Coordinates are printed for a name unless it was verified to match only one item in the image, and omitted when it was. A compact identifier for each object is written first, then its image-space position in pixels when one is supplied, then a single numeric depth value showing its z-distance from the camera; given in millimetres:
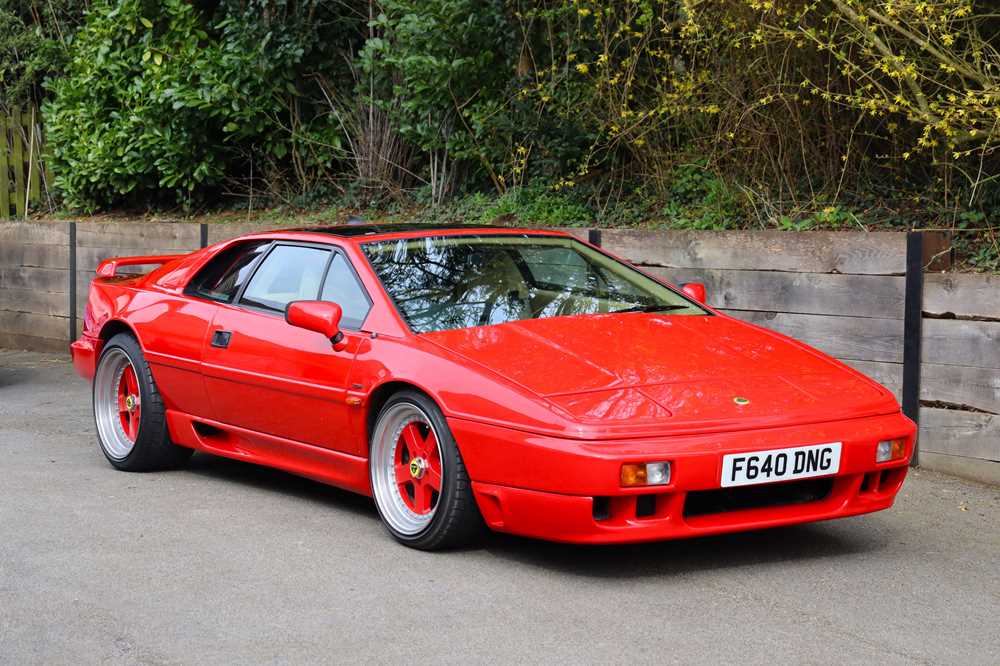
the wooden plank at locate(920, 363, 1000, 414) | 6754
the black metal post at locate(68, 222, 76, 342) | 13070
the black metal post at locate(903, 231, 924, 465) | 7070
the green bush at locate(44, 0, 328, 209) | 12664
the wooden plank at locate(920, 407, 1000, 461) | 6762
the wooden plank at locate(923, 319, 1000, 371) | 6750
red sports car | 4750
